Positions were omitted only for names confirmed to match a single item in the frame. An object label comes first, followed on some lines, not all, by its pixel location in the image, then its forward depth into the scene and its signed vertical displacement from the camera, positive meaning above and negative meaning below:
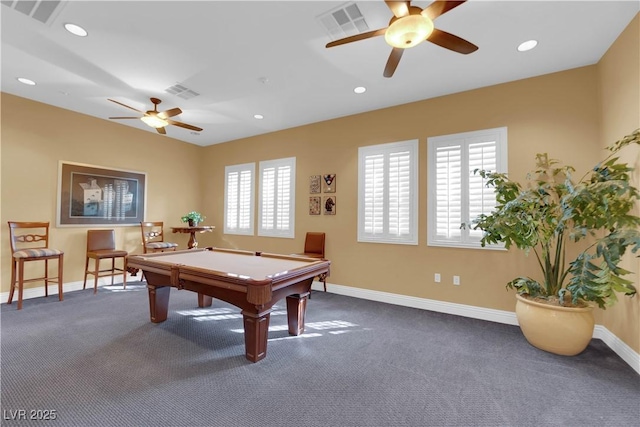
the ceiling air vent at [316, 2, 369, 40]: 2.27 +1.76
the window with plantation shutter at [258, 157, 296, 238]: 5.25 +0.42
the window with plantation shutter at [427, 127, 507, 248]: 3.45 +0.52
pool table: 2.23 -0.56
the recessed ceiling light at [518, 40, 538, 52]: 2.66 +1.76
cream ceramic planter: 2.43 -0.98
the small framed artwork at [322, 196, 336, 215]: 4.72 +0.25
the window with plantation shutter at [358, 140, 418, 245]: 3.99 +0.41
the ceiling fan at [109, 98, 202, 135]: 3.79 +1.45
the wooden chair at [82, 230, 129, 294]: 4.35 -0.57
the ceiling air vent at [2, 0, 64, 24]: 2.19 +1.74
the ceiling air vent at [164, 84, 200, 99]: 3.65 +1.77
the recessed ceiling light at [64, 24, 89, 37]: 2.48 +1.75
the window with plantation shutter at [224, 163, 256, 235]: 5.84 +0.43
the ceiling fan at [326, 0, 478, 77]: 1.83 +1.39
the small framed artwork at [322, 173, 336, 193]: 4.74 +0.64
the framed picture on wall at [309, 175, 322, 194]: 4.90 +0.65
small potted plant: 5.71 -0.02
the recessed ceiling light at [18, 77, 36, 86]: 3.50 +1.78
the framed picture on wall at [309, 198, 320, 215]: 4.90 +0.25
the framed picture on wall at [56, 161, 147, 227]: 4.48 +0.39
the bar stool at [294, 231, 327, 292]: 4.66 -0.46
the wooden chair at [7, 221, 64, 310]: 3.67 -0.48
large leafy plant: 2.09 -0.01
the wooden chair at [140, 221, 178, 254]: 5.06 -0.41
